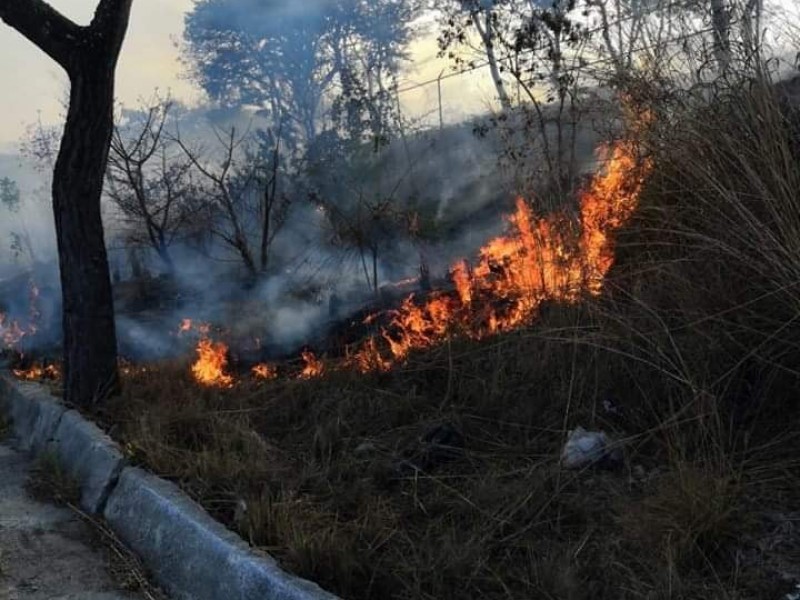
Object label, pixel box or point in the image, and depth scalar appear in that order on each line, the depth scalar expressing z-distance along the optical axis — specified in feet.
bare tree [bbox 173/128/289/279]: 31.83
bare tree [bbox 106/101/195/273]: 34.91
